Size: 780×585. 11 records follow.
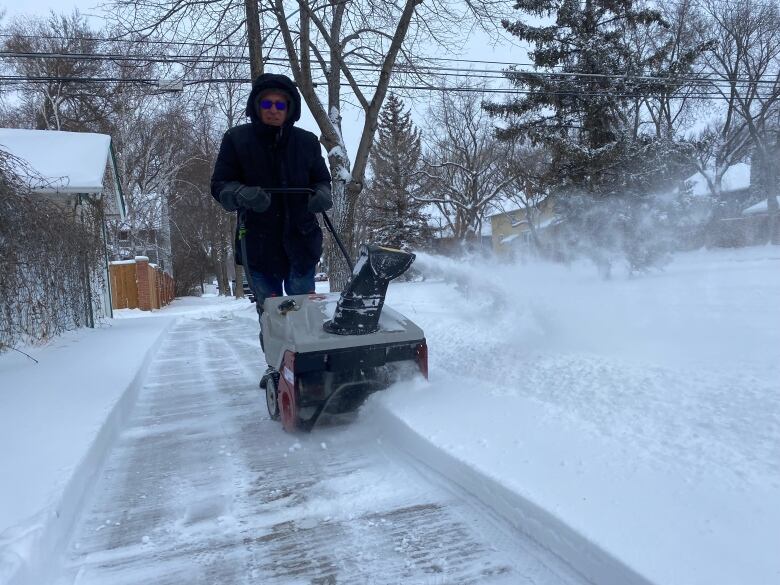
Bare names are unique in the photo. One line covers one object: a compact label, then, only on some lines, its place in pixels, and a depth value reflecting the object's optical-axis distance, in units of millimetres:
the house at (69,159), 10969
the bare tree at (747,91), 24797
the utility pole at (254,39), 9594
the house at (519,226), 21577
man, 3859
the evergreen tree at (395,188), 31219
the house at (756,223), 27112
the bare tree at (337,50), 9875
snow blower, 3109
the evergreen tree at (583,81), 16328
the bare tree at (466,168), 30109
